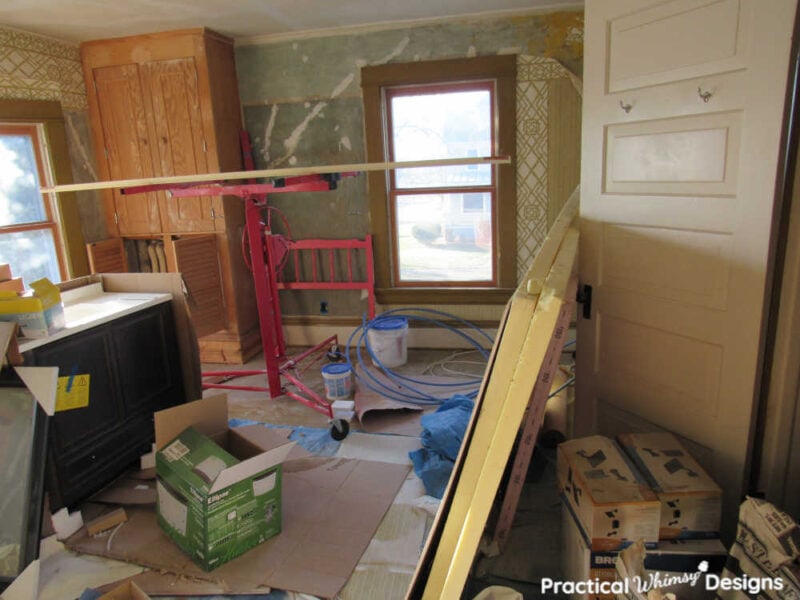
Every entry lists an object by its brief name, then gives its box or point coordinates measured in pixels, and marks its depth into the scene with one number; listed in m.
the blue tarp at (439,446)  2.54
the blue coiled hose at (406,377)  3.50
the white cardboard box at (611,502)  1.47
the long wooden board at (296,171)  2.39
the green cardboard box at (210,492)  1.97
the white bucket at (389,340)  4.07
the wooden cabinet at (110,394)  2.35
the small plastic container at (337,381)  3.45
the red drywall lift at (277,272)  3.03
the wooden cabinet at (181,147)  4.01
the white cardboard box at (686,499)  1.50
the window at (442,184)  4.00
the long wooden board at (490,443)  1.24
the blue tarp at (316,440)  2.95
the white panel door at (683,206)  1.53
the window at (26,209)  3.68
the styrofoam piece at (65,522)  2.26
